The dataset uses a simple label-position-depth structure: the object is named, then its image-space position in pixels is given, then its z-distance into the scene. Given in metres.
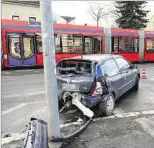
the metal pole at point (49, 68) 4.29
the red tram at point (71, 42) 16.11
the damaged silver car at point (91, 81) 6.27
